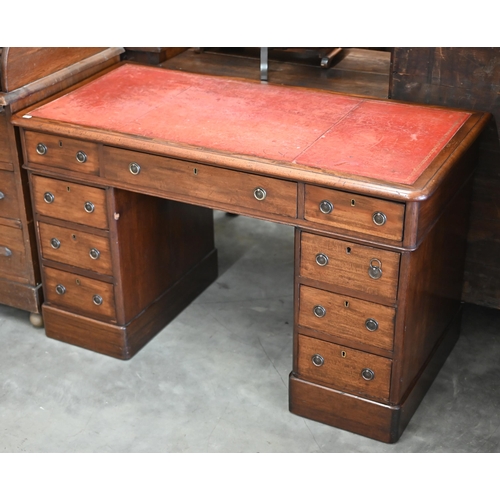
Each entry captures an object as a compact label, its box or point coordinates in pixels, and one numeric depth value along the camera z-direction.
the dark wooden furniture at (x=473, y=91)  2.89
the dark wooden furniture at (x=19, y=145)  3.02
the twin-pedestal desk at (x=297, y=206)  2.56
